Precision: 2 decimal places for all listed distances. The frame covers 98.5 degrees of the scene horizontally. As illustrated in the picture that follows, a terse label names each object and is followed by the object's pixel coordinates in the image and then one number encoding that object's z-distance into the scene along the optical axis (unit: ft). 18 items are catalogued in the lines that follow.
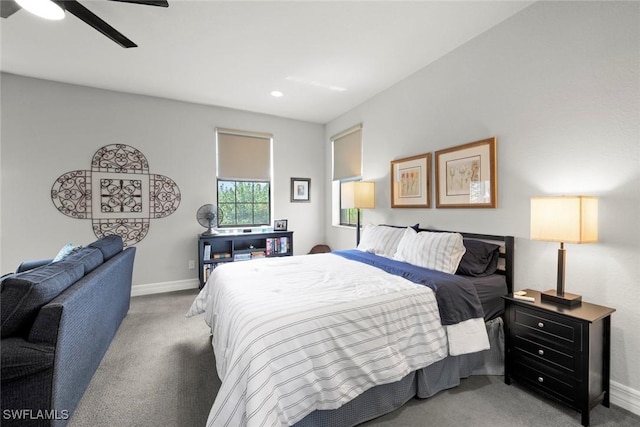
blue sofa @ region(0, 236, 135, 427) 4.34
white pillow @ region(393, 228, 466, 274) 7.61
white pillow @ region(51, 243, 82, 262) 8.50
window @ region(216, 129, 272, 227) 14.67
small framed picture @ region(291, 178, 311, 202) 16.40
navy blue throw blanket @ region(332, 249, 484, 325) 6.11
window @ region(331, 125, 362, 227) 14.29
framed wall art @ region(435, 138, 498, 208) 8.09
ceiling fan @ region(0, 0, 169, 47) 5.66
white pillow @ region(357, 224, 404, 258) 10.01
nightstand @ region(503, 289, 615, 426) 5.20
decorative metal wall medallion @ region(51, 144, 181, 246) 11.90
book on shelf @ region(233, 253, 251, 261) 13.82
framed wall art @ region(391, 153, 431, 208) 10.24
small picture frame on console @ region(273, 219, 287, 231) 15.34
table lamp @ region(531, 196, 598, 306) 5.51
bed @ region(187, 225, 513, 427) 4.16
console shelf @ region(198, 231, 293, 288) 13.18
